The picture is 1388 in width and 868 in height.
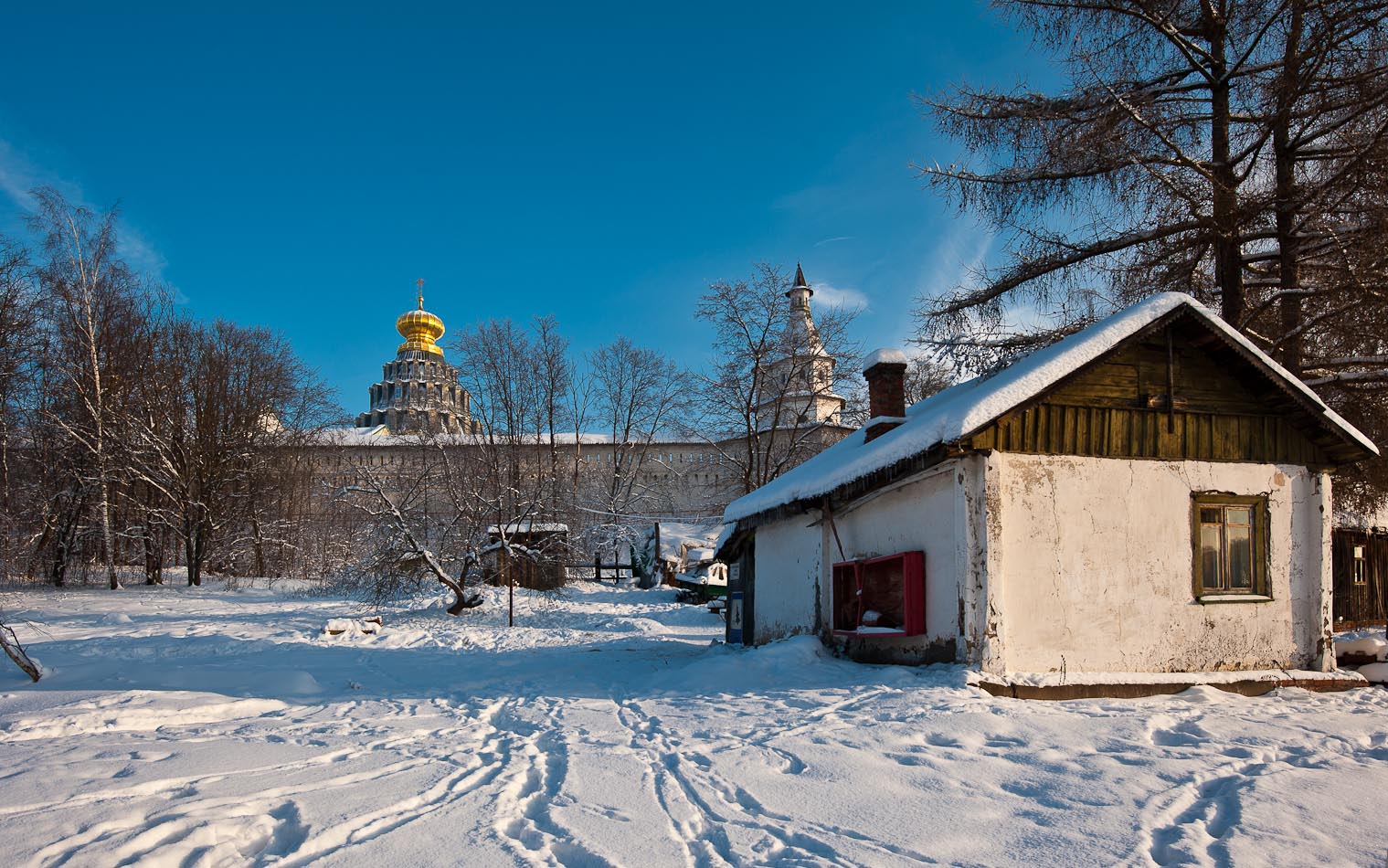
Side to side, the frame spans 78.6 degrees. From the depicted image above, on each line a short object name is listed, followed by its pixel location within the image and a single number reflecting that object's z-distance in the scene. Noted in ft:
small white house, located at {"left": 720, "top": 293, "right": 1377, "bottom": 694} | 31.68
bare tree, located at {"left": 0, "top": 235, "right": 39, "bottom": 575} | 67.31
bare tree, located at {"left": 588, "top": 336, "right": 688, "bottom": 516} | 155.22
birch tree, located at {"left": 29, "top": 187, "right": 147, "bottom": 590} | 84.69
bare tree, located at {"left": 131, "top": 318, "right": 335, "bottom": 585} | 96.78
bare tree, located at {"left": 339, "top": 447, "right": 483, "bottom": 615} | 70.85
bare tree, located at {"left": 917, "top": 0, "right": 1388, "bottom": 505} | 37.76
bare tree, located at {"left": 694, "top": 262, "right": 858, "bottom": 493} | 107.65
